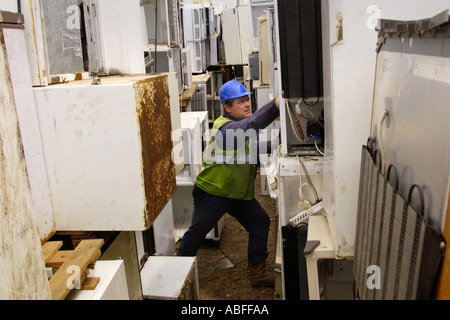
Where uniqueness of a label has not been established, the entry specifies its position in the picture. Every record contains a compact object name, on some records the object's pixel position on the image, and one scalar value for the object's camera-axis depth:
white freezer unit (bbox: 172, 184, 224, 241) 4.13
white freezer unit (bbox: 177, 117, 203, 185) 3.55
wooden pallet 1.26
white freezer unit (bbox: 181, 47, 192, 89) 4.95
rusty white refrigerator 1.60
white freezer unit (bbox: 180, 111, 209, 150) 4.09
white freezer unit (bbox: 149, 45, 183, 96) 3.79
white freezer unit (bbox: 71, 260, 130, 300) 1.31
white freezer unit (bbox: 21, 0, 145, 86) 1.59
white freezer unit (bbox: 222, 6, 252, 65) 7.55
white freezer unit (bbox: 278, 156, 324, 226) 2.24
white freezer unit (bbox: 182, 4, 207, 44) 6.79
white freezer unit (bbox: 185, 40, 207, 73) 6.93
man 3.24
